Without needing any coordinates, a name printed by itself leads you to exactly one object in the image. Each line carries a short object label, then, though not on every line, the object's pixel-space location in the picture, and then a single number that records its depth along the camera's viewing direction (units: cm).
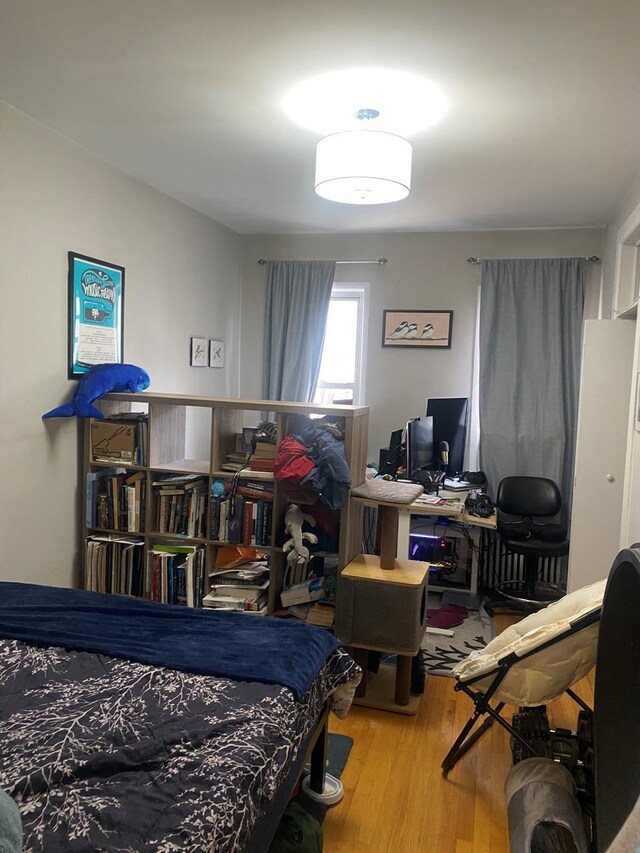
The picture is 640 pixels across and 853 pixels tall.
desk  384
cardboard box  336
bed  132
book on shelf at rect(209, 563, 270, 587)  321
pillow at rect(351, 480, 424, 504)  297
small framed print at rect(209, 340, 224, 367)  490
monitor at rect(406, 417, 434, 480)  425
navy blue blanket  193
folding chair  214
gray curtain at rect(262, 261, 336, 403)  511
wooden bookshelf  303
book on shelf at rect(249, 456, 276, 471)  321
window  517
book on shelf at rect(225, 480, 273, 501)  318
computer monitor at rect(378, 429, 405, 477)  458
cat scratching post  287
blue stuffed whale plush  322
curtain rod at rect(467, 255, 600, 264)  454
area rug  345
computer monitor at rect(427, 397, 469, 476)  467
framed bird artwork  492
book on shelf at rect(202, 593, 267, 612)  315
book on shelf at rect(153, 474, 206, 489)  334
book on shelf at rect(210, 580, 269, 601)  318
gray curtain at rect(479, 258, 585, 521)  457
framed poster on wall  330
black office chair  414
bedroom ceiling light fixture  244
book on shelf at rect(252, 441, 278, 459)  325
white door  380
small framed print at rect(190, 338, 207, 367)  459
